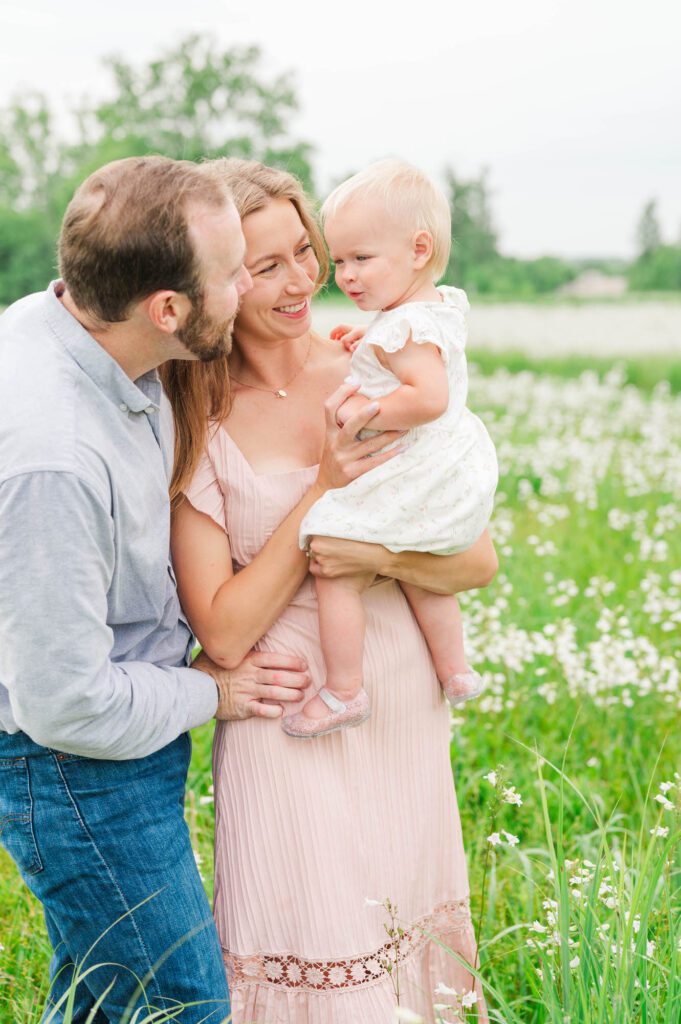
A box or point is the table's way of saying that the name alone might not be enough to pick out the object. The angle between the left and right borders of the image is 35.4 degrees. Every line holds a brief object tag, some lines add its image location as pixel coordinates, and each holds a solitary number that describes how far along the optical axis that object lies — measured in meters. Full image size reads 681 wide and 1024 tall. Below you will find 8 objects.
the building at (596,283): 64.38
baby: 2.51
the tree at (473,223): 46.06
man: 1.90
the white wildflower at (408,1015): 1.44
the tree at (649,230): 87.94
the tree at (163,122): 40.00
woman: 2.49
